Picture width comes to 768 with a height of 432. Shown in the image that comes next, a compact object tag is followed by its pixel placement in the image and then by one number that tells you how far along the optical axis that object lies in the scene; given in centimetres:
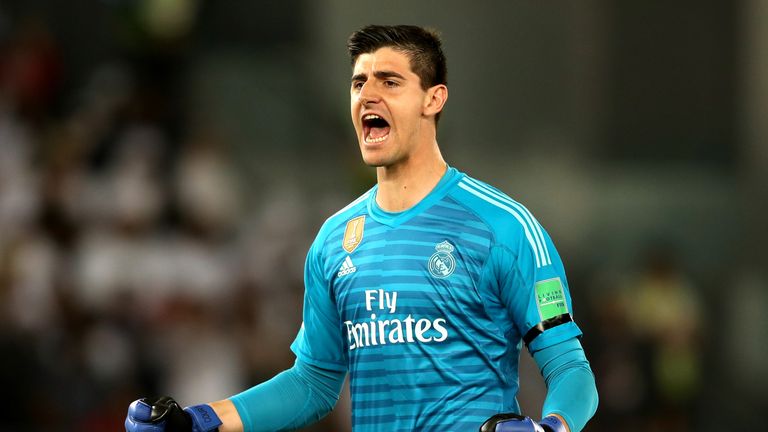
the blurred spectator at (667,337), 2381
